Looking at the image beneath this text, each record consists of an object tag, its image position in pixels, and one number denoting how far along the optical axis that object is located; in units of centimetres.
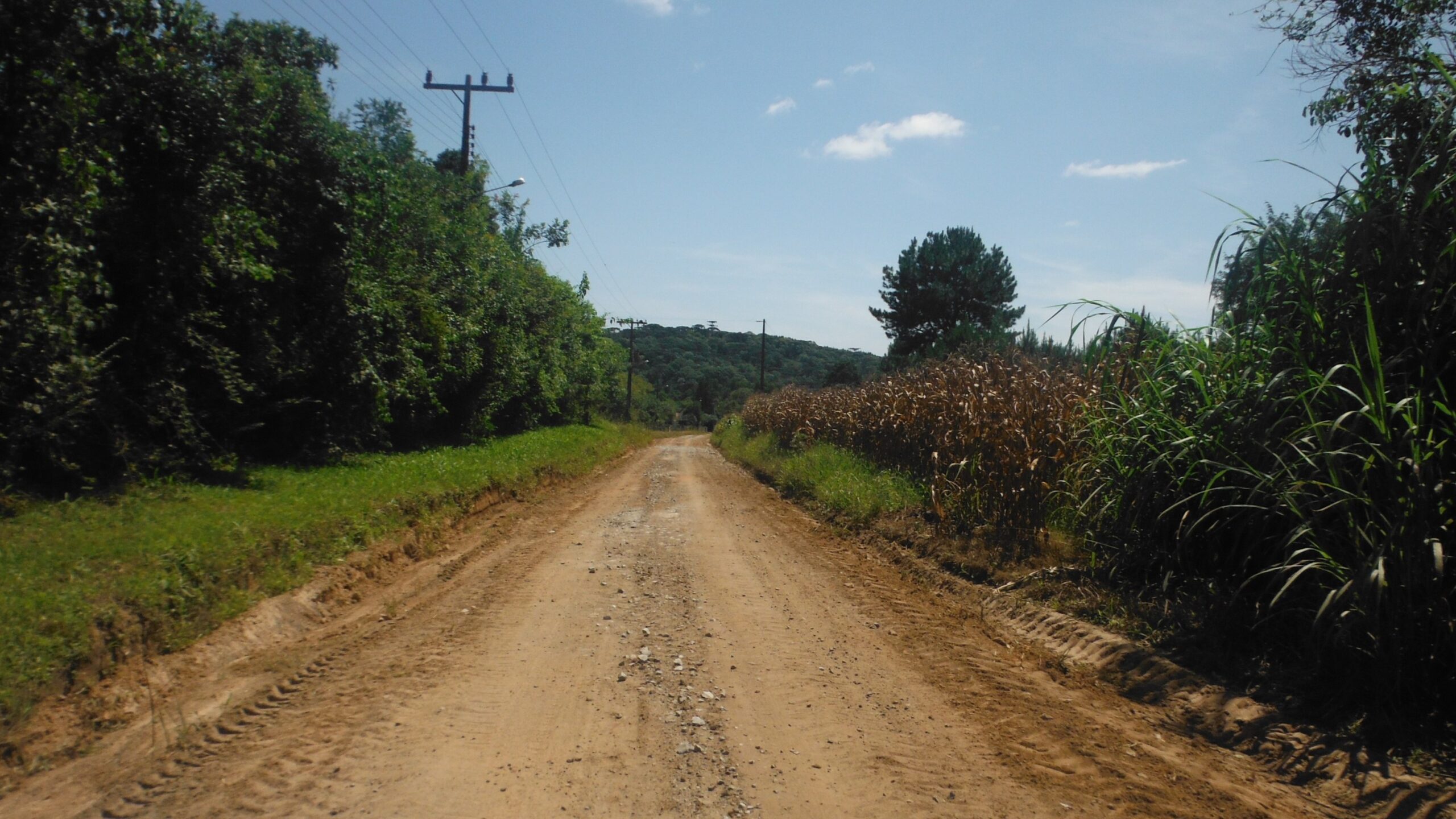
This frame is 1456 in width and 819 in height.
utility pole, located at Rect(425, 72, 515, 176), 2306
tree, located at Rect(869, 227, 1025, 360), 4025
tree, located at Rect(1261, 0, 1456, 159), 693
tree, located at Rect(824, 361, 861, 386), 5162
